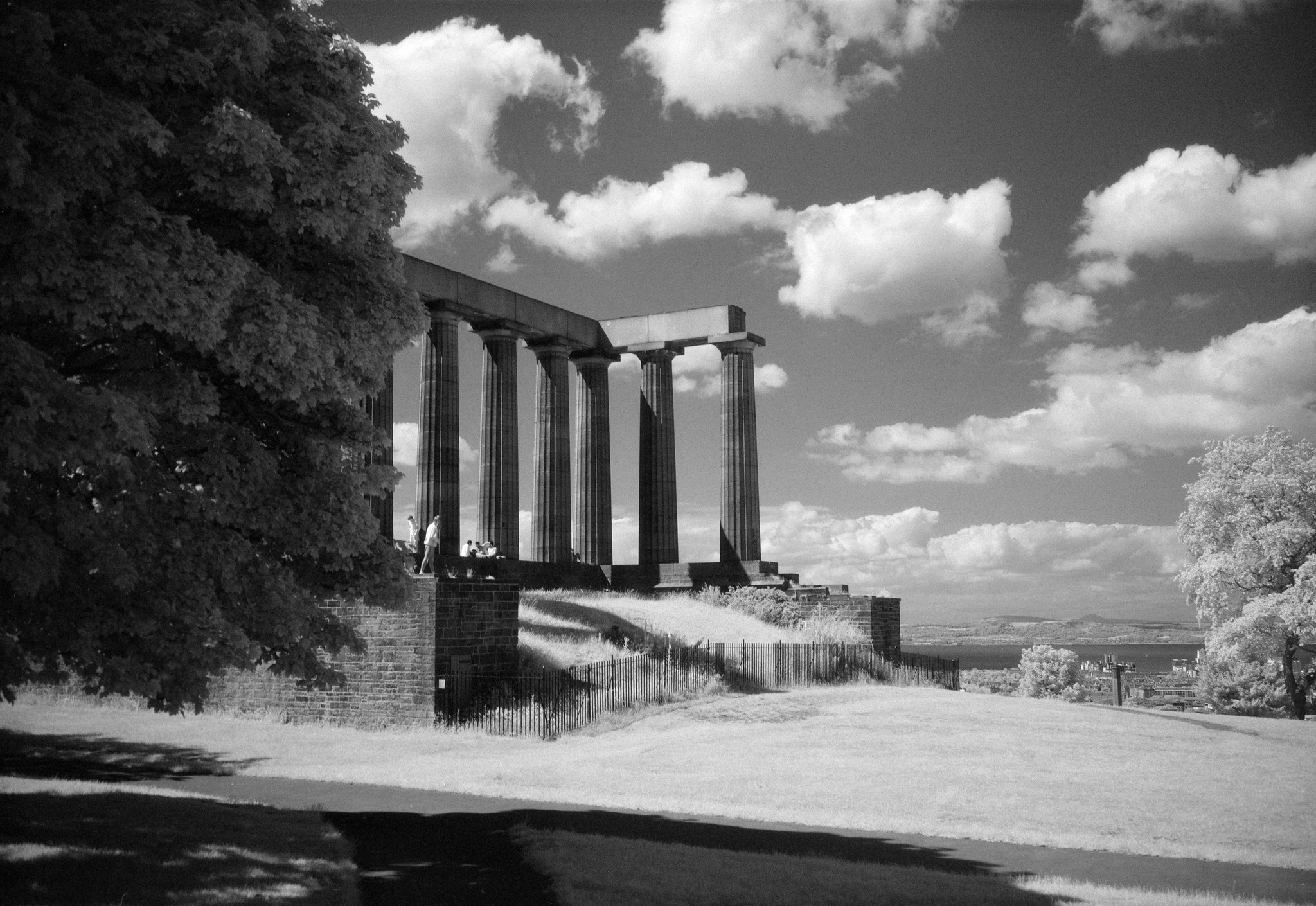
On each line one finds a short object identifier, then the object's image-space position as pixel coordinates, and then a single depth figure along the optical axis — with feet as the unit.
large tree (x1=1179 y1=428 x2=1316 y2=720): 130.00
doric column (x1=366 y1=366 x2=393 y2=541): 114.62
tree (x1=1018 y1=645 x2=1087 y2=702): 240.53
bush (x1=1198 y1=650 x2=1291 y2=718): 179.11
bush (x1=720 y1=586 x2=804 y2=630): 132.77
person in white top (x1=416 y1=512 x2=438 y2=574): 87.93
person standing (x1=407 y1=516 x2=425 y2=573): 94.12
